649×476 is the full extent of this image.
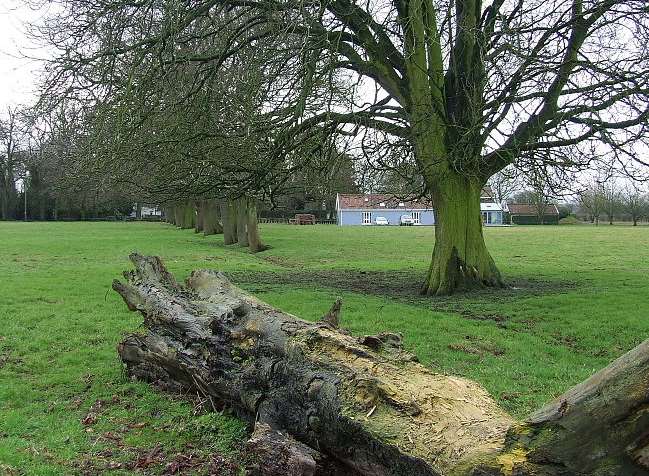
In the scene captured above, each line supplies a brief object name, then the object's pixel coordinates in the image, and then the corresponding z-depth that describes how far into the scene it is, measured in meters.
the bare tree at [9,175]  69.75
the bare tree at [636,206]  70.21
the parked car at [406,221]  86.06
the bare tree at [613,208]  63.75
